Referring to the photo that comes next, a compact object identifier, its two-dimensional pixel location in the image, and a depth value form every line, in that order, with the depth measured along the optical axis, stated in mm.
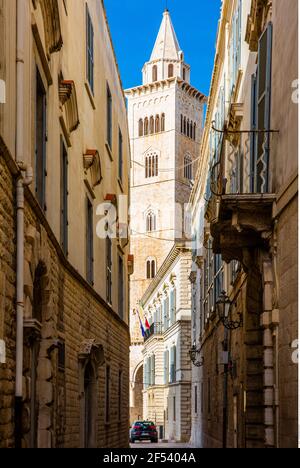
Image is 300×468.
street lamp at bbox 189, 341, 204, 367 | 38981
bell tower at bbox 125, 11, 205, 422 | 102688
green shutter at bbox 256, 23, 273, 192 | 13203
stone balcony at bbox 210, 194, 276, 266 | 13062
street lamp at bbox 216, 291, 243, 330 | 19097
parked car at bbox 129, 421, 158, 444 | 49469
